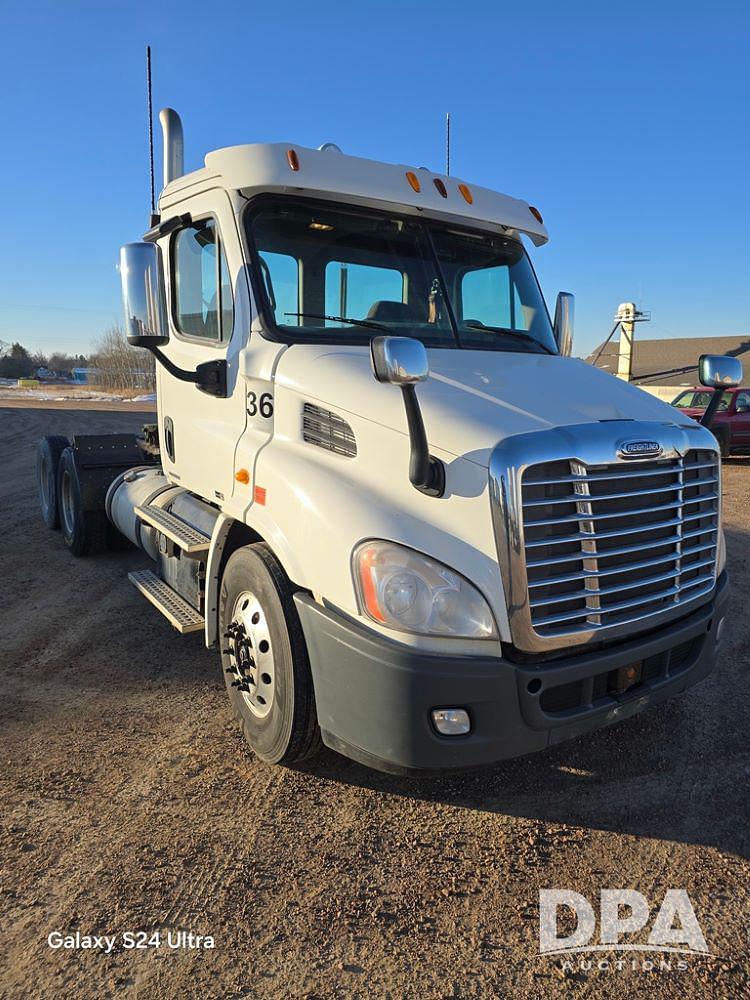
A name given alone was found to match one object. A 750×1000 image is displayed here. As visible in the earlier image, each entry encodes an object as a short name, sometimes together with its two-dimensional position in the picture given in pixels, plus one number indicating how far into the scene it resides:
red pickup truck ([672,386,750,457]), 15.48
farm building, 35.81
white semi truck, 2.54
